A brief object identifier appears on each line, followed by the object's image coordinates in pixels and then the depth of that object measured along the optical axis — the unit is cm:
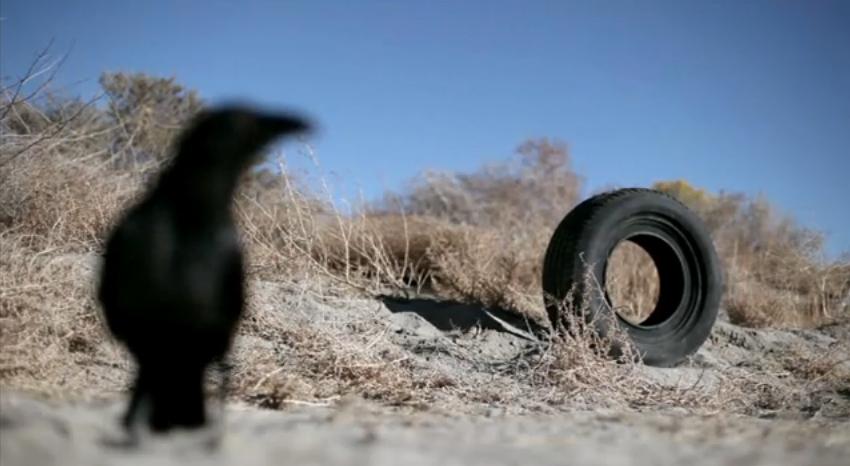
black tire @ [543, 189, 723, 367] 552
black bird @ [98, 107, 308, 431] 195
